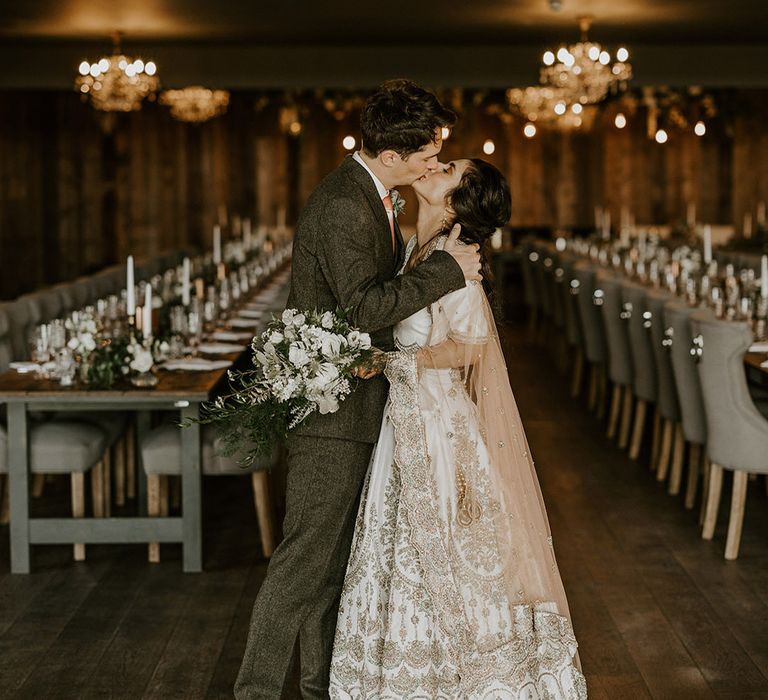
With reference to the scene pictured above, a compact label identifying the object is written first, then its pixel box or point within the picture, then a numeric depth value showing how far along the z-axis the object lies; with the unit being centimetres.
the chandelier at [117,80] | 1099
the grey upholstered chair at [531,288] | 1286
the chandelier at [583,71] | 1071
